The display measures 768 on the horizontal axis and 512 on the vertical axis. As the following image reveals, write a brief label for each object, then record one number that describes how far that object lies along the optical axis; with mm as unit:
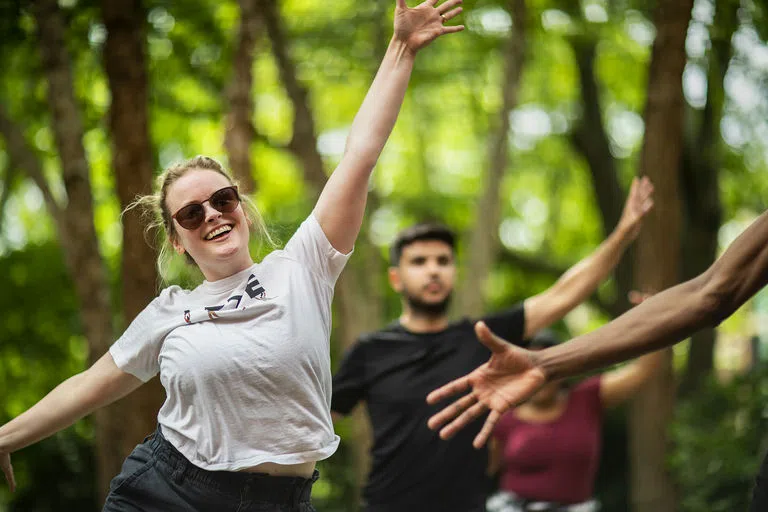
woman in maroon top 6078
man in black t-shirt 4668
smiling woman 2902
